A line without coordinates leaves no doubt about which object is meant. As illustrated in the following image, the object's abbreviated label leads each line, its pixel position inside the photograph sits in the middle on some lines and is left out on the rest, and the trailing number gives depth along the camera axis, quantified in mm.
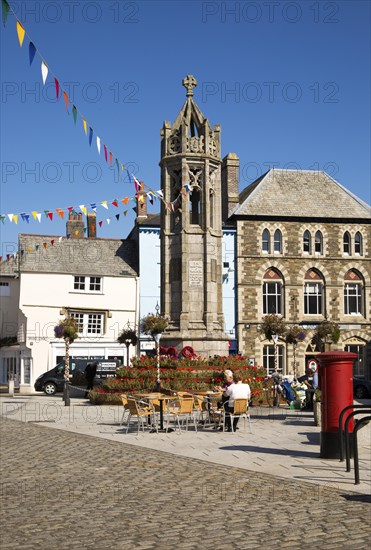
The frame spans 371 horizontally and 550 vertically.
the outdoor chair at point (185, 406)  16547
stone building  45219
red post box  11758
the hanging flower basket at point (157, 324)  24422
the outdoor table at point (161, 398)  16578
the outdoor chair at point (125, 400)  17169
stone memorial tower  25688
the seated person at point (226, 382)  17125
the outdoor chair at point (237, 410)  16359
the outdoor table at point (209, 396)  18150
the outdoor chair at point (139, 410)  16375
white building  44594
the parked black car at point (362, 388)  38562
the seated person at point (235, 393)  16453
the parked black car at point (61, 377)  37281
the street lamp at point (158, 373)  23041
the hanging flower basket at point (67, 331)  29812
